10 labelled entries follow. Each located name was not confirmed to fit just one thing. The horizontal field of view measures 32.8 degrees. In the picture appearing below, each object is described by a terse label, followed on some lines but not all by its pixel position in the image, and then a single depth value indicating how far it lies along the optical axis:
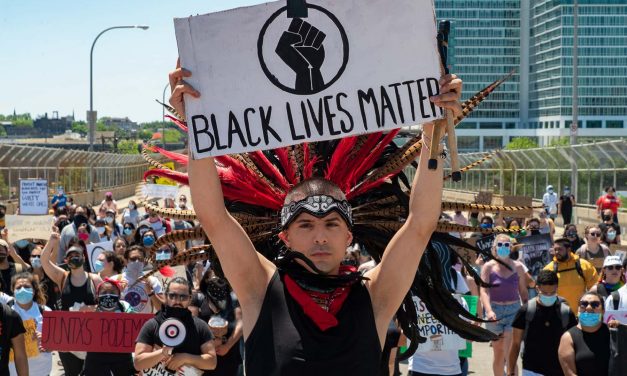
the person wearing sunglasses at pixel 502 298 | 10.54
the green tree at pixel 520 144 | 145.90
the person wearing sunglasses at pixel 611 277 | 10.38
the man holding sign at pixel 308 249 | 3.51
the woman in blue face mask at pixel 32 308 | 8.67
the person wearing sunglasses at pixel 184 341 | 7.66
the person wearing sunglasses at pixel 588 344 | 8.02
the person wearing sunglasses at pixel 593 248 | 13.22
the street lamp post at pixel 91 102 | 41.78
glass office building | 192.38
